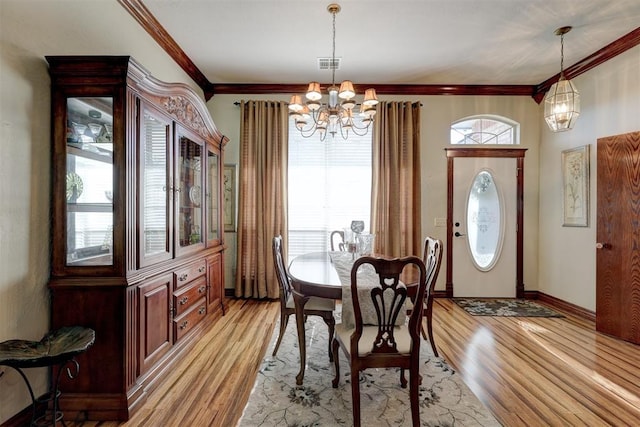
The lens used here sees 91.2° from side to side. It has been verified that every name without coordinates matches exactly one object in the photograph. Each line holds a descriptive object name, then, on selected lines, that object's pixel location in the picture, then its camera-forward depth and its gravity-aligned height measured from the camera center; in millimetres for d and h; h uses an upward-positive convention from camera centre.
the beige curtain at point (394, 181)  4418 +485
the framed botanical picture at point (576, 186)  3773 +377
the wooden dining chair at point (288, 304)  2424 -722
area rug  1913 -1243
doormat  3904 -1217
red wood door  3047 -221
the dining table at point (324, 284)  2033 -461
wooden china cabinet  1935 -92
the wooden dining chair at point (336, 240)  4514 -365
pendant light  3141 +1139
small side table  1495 -702
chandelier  2576 +944
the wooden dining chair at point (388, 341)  1684 -740
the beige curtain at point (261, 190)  4422 +348
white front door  4590 -269
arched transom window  4656 +1273
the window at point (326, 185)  4566 +437
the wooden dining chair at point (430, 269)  2436 -425
